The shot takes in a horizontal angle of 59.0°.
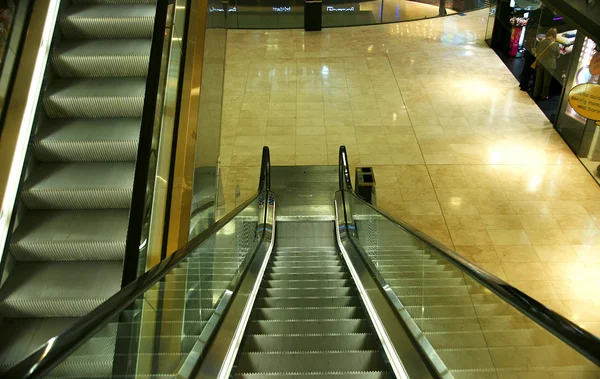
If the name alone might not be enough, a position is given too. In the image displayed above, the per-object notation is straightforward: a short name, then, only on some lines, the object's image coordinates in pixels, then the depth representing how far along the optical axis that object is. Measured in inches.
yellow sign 325.1
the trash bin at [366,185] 315.3
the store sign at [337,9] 663.8
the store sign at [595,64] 357.7
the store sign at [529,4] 500.0
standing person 442.6
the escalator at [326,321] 74.2
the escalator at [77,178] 131.8
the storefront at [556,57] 380.5
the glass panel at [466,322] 76.0
